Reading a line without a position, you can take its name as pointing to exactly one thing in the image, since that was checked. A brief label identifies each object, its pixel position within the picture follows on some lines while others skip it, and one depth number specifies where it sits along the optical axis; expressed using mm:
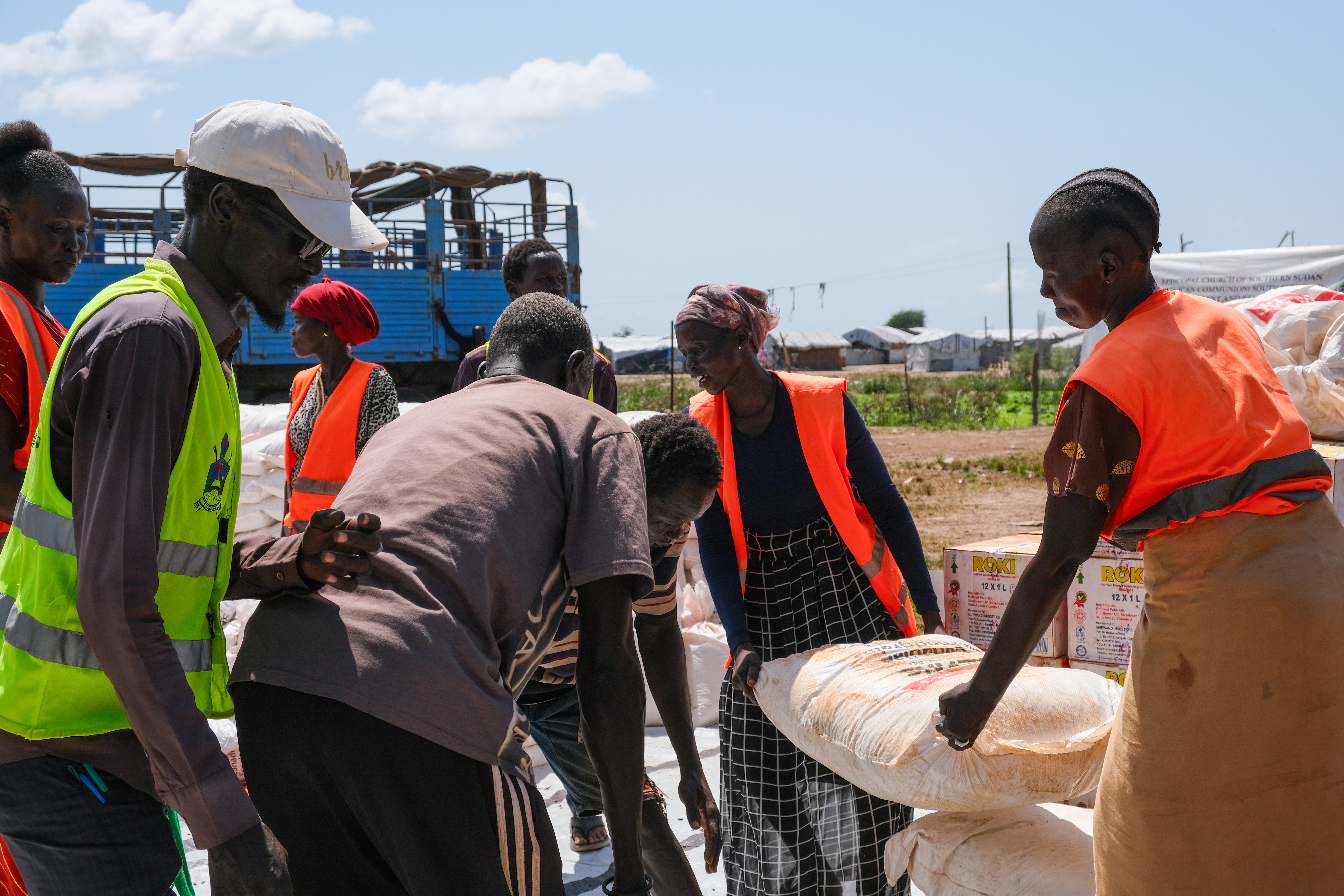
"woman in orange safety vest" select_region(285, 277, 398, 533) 3400
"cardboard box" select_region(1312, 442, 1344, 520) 3191
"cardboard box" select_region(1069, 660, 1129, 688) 2918
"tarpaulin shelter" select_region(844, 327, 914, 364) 53844
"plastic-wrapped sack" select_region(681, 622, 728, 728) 4246
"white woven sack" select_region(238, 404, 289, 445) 5629
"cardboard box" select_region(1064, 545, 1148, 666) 2930
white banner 7523
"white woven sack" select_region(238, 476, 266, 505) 5488
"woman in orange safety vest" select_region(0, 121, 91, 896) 2088
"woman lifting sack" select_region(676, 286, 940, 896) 2605
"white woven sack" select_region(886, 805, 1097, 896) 2027
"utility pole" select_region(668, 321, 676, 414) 13402
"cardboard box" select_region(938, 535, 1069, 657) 3035
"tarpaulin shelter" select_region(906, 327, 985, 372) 48656
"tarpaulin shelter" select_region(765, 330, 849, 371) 46281
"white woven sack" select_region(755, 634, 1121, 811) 1999
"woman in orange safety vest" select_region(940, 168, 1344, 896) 1569
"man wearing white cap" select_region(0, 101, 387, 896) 1273
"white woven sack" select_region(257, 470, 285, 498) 5473
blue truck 11453
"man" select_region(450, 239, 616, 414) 3717
